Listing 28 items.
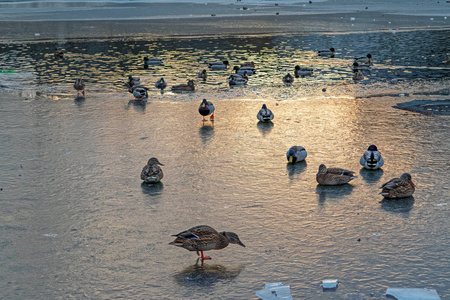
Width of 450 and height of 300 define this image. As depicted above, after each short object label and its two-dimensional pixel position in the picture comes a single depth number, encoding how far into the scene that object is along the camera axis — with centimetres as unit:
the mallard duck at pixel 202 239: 808
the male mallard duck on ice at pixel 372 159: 1201
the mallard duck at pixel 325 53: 3347
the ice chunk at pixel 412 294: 707
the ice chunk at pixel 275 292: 709
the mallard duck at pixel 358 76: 2408
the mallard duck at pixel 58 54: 3250
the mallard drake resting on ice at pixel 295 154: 1256
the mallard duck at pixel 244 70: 2633
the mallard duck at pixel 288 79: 2342
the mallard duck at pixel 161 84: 2244
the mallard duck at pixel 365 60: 2826
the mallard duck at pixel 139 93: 1995
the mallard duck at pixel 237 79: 2316
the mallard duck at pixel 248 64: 2766
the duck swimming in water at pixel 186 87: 2202
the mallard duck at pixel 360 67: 2662
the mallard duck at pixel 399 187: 1043
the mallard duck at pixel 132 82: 2220
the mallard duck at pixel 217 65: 2847
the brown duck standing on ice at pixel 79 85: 2098
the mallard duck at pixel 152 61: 2994
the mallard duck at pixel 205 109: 1675
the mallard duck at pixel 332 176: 1133
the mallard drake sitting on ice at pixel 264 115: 1644
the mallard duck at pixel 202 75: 2524
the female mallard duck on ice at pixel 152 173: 1134
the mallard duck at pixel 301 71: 2581
